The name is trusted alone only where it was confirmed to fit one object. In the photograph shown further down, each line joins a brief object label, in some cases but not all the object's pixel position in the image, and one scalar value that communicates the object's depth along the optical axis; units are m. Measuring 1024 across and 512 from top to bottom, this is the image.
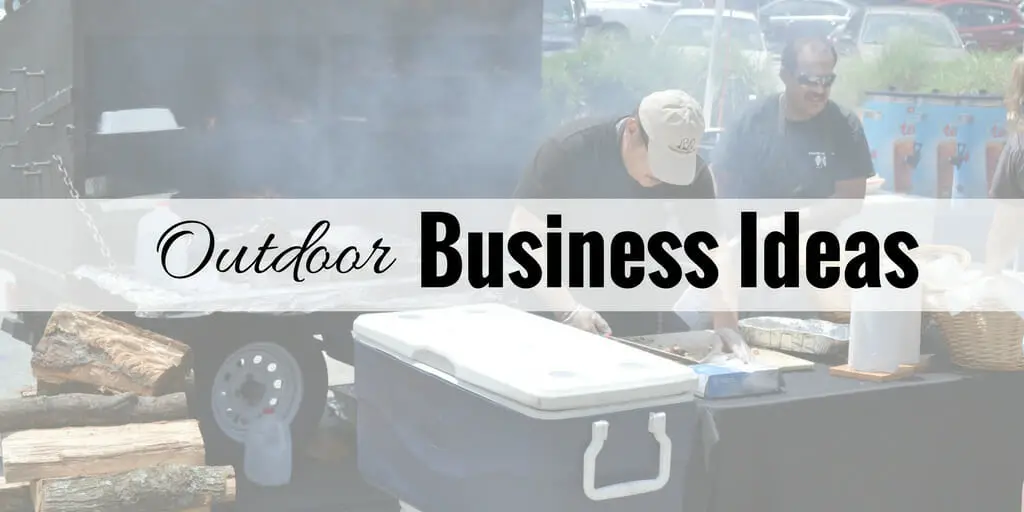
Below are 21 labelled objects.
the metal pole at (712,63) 12.02
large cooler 2.82
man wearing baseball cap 3.81
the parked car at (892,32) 15.54
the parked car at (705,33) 14.77
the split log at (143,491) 4.25
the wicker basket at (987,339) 3.67
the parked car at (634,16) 16.98
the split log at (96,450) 4.36
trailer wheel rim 5.10
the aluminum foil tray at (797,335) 3.77
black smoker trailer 5.12
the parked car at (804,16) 17.00
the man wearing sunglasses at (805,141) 5.09
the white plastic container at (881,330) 3.56
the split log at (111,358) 4.87
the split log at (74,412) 4.66
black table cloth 3.27
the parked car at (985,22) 18.89
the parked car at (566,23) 15.73
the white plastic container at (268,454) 5.10
